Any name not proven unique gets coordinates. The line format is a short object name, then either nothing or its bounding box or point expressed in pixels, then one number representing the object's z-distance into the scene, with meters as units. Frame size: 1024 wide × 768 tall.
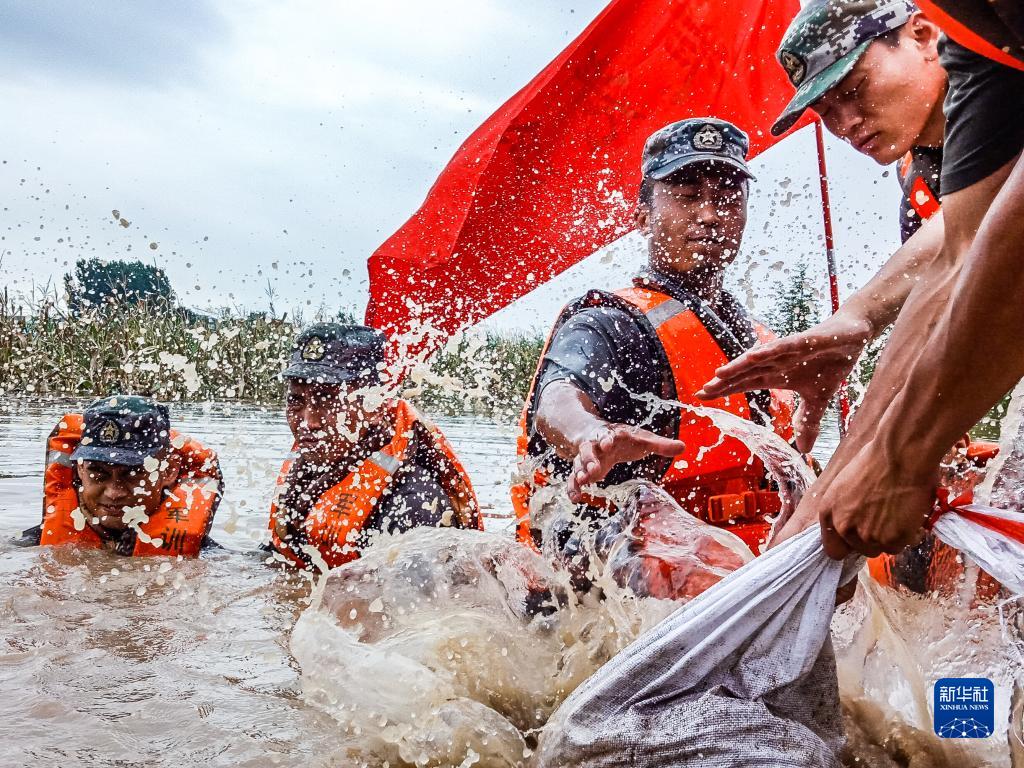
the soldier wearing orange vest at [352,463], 4.42
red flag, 4.73
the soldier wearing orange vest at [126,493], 5.00
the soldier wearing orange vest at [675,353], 3.10
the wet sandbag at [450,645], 2.23
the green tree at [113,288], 13.66
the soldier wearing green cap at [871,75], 2.72
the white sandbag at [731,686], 1.54
